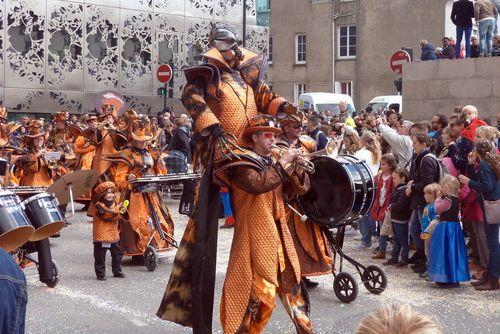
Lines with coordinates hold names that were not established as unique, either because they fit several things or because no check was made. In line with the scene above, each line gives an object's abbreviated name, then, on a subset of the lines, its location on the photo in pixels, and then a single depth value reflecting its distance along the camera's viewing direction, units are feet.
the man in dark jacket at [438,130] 34.27
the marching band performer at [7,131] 38.19
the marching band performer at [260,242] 16.89
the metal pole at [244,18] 73.72
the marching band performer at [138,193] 29.53
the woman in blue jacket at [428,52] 49.90
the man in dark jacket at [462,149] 29.01
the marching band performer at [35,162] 36.29
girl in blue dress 25.52
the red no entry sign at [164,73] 70.35
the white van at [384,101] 77.93
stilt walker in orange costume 17.39
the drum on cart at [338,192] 19.89
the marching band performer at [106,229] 26.78
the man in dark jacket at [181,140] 48.59
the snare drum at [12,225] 14.52
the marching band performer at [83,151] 40.75
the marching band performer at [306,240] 21.25
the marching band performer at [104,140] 29.86
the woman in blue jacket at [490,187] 24.84
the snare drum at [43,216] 19.01
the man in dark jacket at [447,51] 49.08
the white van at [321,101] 81.93
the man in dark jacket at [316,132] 36.65
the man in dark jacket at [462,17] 48.08
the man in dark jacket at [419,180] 27.55
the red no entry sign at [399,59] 51.19
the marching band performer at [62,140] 41.70
